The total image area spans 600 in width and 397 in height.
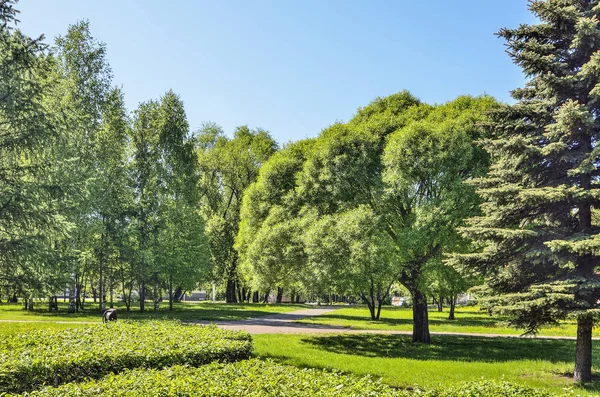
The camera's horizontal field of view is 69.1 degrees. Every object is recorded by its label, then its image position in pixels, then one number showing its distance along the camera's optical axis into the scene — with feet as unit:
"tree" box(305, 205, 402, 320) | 60.59
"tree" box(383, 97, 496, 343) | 59.98
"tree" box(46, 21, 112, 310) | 88.32
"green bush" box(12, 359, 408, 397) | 18.99
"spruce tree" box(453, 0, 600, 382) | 38.75
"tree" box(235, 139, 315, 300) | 74.84
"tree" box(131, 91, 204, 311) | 105.50
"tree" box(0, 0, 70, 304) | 44.07
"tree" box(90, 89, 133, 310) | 95.50
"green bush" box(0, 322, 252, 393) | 24.75
